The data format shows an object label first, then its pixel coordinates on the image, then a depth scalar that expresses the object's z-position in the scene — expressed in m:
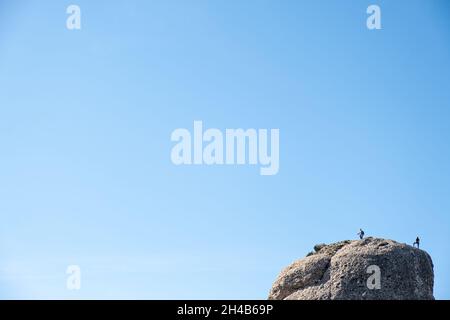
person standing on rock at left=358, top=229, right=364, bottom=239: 53.87
